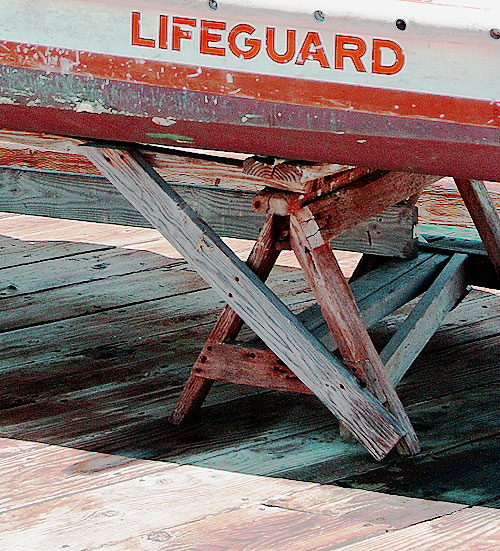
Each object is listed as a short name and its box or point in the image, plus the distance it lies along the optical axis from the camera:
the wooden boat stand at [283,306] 5.51
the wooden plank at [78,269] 8.56
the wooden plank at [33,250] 9.16
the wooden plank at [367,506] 4.98
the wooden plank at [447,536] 4.76
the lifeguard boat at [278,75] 4.89
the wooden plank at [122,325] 7.20
